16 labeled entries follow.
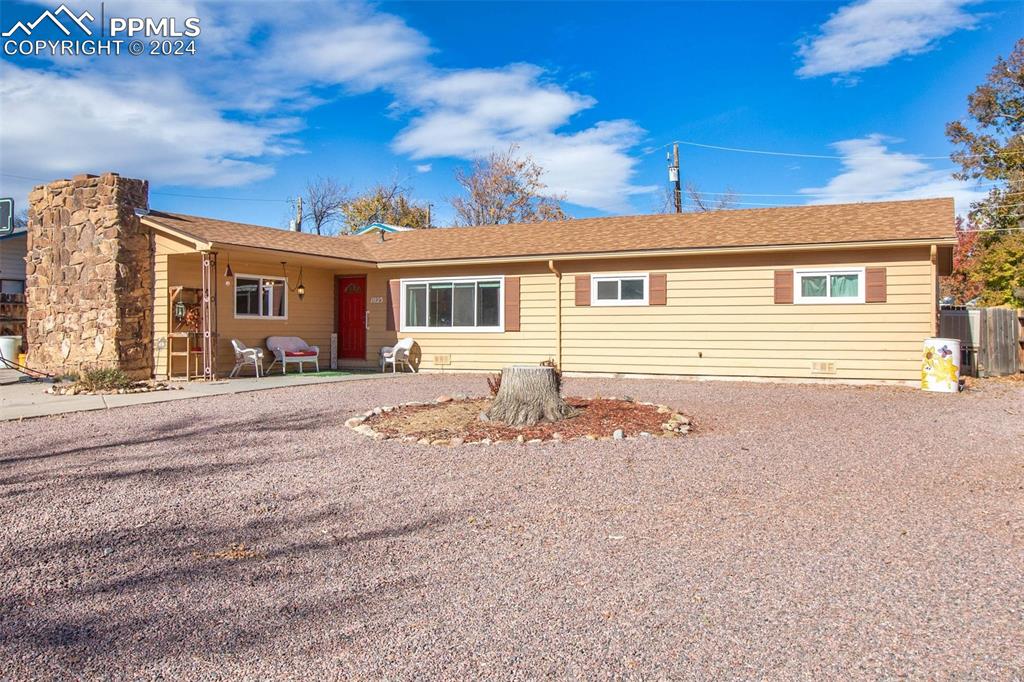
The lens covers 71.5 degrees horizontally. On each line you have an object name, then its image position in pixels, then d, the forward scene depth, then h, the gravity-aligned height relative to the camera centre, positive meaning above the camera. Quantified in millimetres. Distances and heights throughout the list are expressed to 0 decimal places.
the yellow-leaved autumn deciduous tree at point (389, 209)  39438 +7307
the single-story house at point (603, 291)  12242 +964
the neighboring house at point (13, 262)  18391 +2118
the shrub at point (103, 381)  11539 -639
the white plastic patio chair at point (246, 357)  13795 -310
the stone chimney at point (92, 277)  13461 +1277
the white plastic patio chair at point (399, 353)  15531 -283
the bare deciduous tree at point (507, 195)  37281 +7675
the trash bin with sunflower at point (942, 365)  11234 -460
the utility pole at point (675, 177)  28412 +6525
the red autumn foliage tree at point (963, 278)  32062 +2814
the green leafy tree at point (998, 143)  24875 +6874
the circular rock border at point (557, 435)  6844 -947
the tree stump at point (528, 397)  7793 -636
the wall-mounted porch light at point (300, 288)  15469 +1168
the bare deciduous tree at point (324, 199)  41000 +8202
